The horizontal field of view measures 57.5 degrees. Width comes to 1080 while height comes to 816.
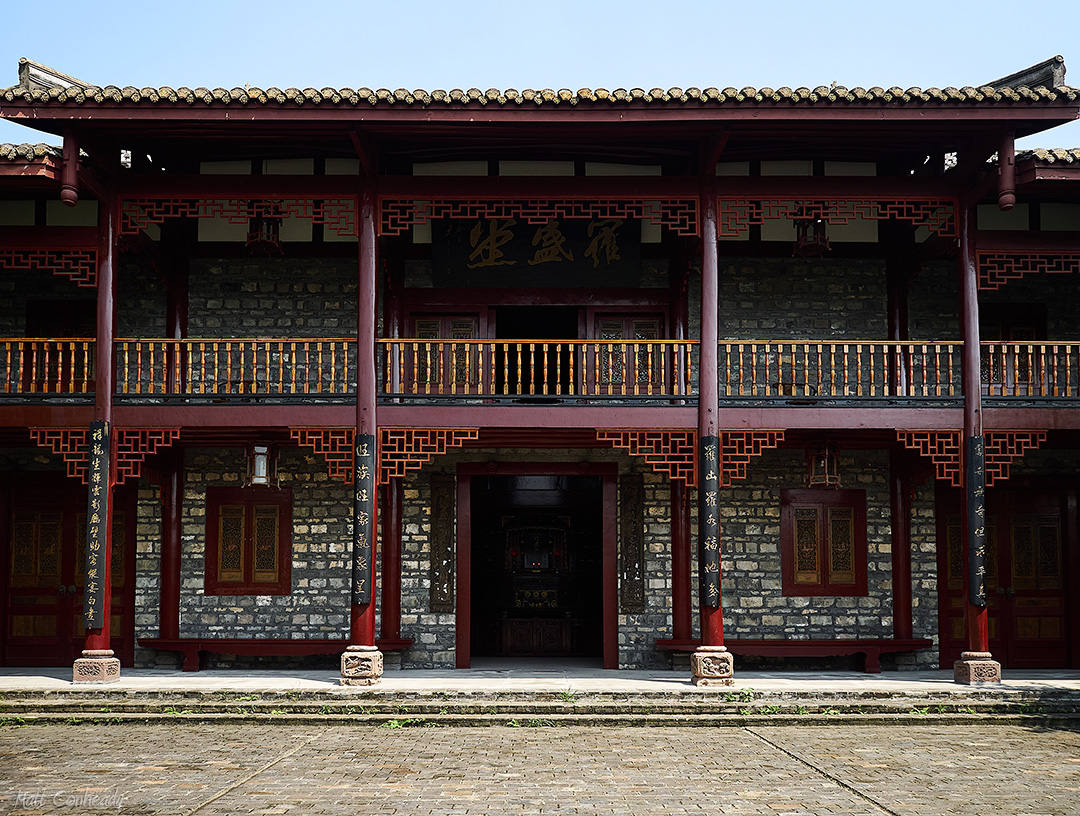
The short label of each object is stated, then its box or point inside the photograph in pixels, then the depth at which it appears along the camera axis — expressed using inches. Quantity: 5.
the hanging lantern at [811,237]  436.1
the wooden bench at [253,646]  448.8
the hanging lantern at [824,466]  439.5
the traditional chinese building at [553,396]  405.1
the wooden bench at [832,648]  449.1
